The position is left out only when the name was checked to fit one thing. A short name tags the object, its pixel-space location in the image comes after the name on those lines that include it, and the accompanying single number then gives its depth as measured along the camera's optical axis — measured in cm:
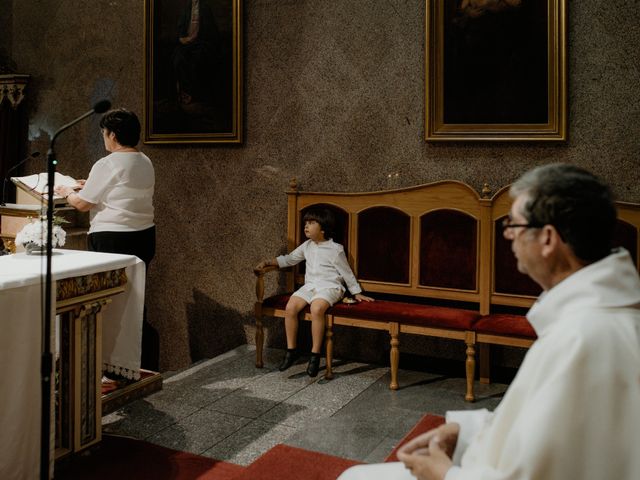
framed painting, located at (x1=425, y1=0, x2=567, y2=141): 459
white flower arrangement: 363
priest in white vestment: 130
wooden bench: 439
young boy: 480
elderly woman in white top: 449
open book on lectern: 509
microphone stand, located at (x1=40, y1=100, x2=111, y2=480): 224
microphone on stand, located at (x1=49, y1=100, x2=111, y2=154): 234
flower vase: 370
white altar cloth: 296
